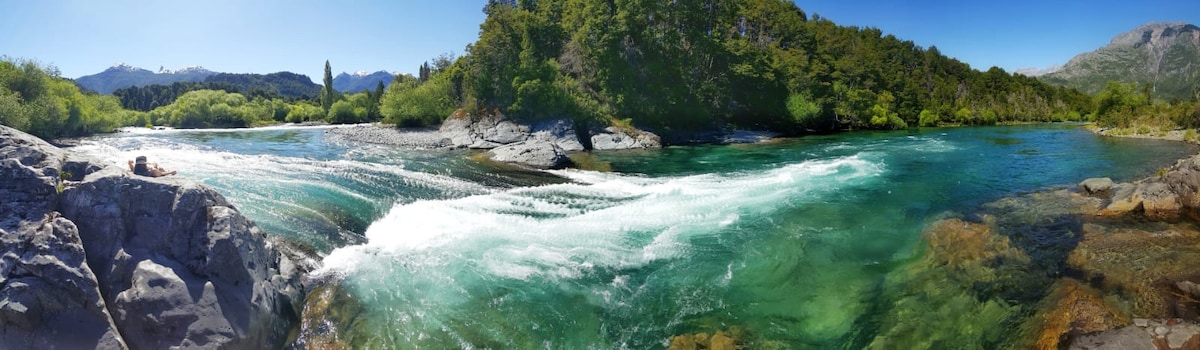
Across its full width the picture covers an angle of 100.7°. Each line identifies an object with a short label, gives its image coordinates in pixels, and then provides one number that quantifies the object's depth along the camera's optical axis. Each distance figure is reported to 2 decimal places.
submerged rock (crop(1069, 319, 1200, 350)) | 7.50
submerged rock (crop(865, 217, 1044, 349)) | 8.67
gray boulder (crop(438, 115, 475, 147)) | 42.94
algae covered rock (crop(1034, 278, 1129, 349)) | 8.21
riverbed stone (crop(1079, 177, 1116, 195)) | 18.50
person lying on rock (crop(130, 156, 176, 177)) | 8.66
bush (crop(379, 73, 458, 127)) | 58.38
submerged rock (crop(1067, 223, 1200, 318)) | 8.95
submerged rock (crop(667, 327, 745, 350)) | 8.55
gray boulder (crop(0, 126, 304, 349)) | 6.23
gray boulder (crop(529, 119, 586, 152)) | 41.72
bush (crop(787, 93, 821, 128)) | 62.88
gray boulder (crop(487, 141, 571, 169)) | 28.86
